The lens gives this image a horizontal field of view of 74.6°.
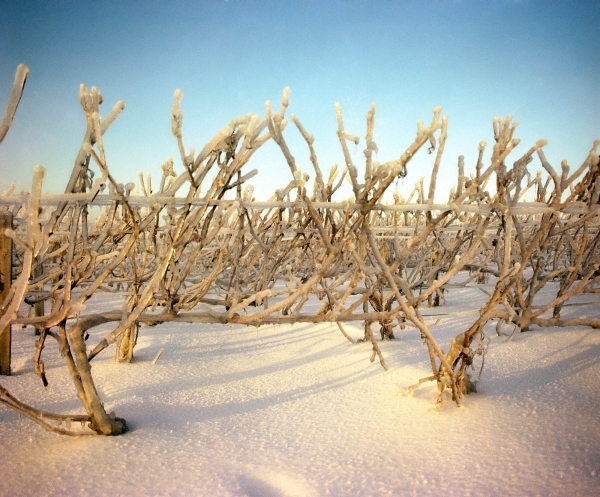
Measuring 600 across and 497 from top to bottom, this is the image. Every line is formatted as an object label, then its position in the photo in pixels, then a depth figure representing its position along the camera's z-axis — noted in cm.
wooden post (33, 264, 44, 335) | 401
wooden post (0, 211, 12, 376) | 255
